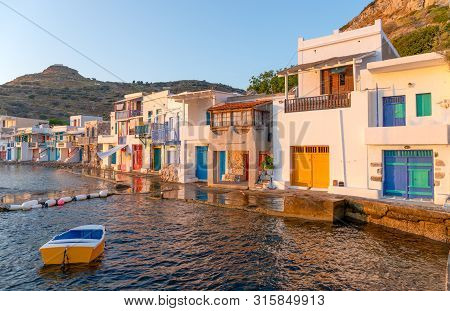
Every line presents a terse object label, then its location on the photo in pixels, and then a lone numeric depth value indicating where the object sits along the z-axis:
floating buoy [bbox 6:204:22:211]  18.88
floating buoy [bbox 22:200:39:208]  19.26
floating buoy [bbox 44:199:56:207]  20.11
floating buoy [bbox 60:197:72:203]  21.30
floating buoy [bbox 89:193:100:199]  23.10
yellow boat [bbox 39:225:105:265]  10.31
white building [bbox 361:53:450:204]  15.89
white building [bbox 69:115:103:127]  71.94
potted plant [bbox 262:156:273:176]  22.39
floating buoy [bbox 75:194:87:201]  22.27
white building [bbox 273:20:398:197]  18.70
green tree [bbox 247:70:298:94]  40.47
